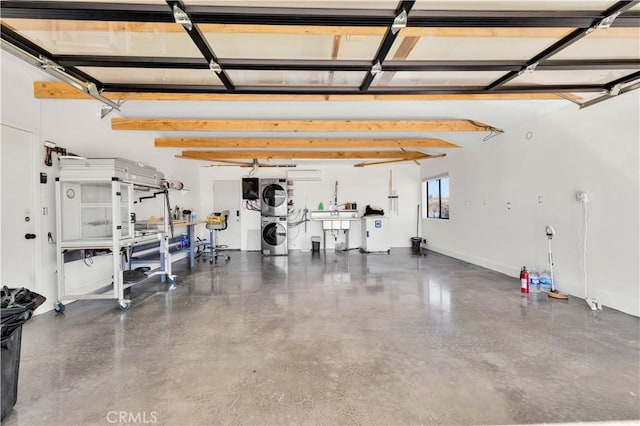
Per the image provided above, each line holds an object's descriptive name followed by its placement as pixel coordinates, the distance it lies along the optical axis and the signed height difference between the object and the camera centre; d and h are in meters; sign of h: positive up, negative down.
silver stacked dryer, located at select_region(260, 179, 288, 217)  7.39 +0.35
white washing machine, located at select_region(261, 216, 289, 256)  7.39 -0.76
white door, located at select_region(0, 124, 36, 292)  2.98 +0.03
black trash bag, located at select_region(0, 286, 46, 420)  1.60 -0.76
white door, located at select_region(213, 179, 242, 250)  8.16 +0.19
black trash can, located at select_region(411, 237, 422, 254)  7.41 -0.97
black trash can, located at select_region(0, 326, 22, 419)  1.62 -0.94
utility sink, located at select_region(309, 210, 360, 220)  7.65 -0.16
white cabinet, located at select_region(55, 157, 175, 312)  3.38 -0.01
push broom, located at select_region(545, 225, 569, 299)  3.65 -1.03
